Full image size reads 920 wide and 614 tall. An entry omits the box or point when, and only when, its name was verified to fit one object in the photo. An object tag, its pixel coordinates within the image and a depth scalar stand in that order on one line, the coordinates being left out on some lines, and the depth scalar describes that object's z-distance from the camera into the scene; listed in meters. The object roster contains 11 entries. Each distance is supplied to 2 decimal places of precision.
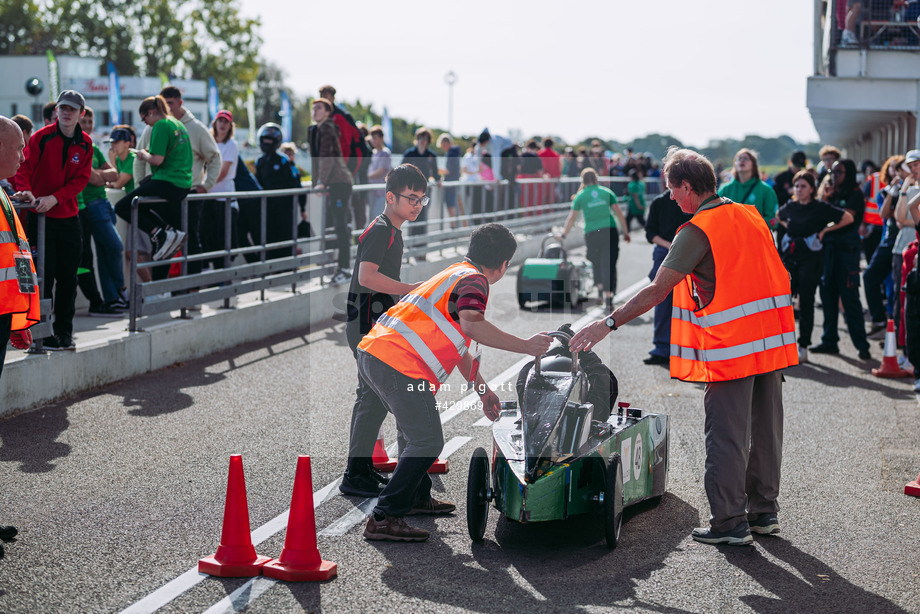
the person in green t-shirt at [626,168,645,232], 27.52
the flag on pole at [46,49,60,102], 41.98
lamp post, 47.22
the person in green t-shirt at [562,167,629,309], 14.37
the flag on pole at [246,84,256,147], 53.48
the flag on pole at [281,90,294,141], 36.47
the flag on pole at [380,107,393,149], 31.84
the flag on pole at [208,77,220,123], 43.58
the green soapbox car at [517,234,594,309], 14.63
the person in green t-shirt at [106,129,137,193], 12.34
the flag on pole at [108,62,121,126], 33.91
